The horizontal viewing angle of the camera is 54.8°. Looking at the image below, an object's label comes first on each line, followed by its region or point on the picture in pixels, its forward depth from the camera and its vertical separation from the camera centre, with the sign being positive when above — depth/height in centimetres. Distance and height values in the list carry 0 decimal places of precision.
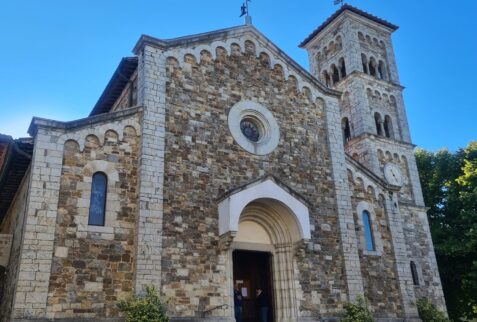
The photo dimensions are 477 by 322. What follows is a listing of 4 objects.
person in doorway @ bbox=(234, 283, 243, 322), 1353 +65
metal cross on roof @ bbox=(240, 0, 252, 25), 1683 +1107
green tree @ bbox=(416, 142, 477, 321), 2338 +491
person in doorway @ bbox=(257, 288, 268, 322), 1389 +63
